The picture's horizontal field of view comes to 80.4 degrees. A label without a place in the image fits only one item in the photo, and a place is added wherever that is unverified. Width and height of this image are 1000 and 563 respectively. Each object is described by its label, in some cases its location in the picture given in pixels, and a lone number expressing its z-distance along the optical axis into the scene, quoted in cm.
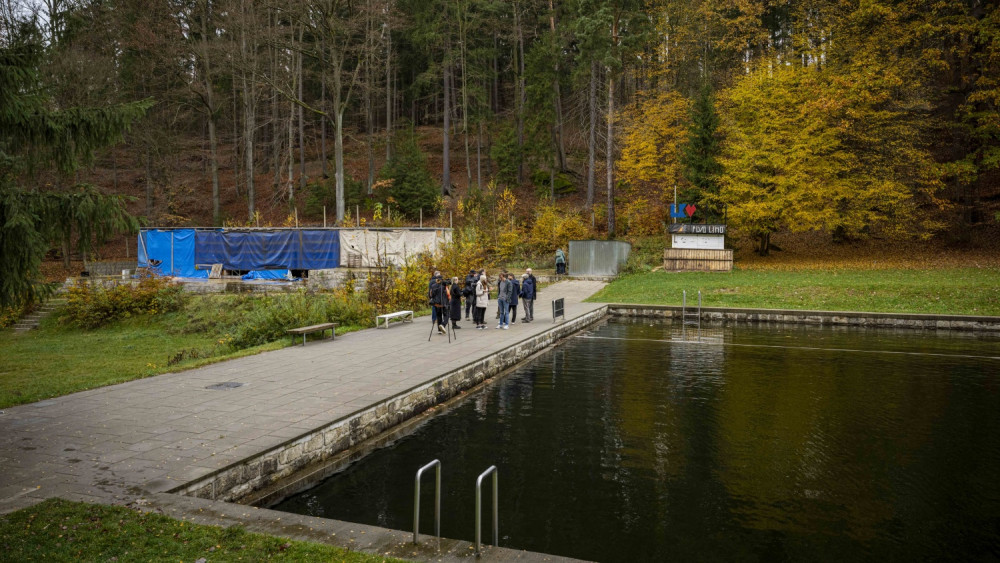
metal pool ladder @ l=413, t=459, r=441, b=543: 473
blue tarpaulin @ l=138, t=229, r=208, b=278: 2838
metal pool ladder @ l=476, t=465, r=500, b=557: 457
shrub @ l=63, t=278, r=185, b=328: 2020
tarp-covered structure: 2620
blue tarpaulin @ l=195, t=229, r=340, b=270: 2650
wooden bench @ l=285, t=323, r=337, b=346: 1395
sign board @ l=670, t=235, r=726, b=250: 3100
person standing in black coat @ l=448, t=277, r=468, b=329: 1534
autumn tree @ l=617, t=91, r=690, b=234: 3812
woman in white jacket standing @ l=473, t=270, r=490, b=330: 1665
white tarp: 2603
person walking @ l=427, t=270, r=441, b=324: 1505
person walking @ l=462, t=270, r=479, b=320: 1720
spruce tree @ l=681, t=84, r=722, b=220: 3422
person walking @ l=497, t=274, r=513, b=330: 1681
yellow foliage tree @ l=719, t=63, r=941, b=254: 3142
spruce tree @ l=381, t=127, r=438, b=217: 4134
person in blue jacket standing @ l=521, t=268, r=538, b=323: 1819
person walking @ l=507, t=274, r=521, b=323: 1719
